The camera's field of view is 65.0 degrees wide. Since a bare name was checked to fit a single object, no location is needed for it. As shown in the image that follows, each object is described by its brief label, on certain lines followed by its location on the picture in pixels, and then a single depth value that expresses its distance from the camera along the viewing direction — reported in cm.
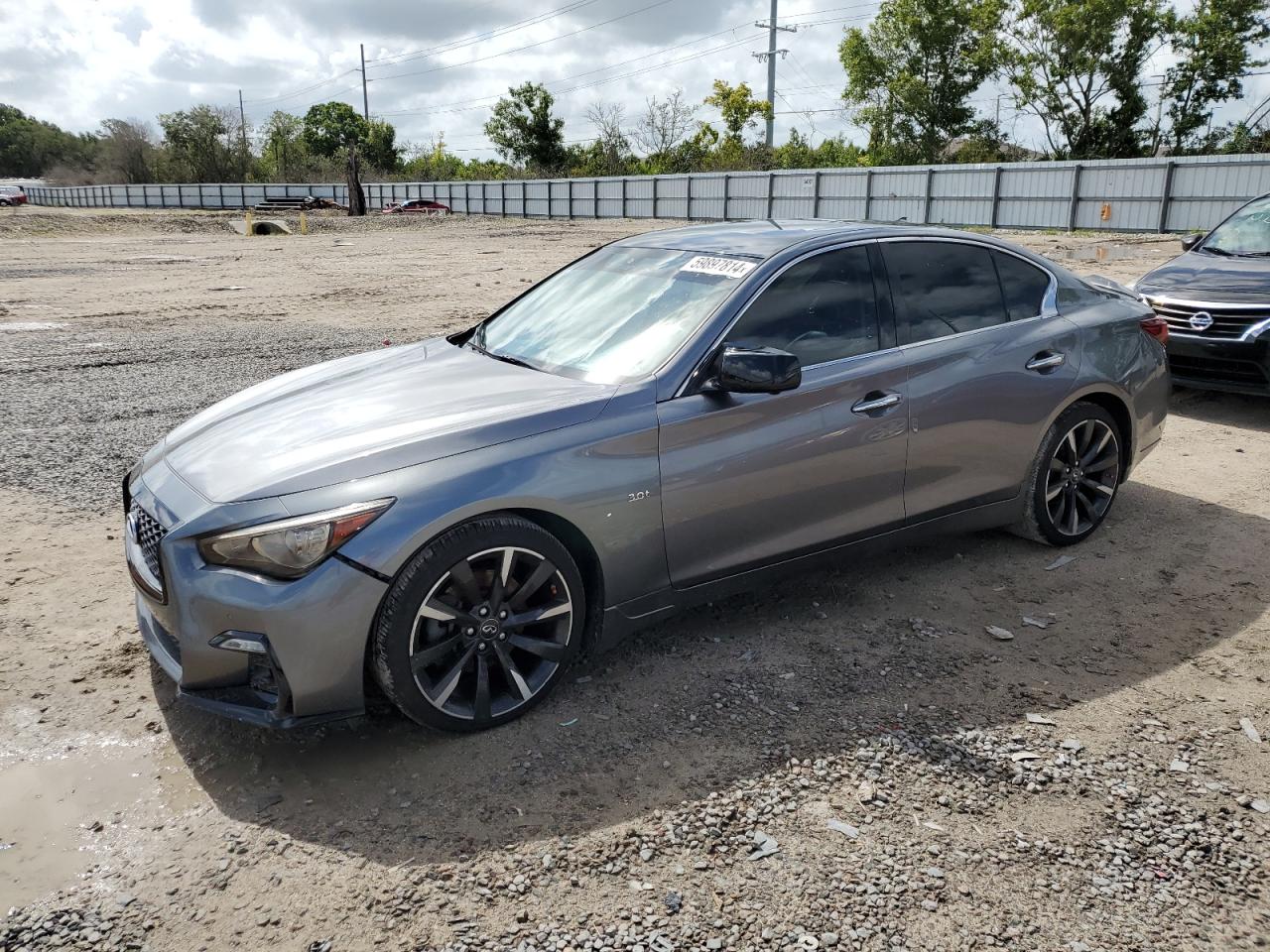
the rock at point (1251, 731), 347
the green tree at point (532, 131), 7306
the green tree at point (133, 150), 8781
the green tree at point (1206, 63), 4947
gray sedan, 314
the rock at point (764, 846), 289
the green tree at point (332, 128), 10369
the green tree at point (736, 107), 7162
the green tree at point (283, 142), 9969
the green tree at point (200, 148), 8269
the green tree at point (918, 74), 6262
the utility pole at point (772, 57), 6406
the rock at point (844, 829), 297
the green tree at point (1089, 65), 5103
